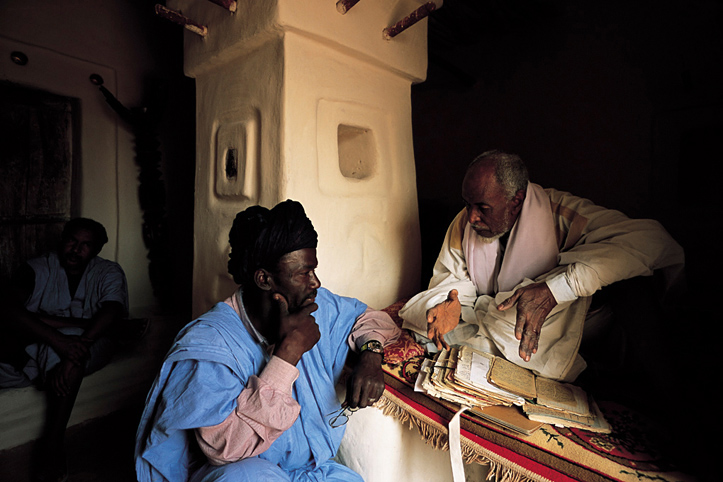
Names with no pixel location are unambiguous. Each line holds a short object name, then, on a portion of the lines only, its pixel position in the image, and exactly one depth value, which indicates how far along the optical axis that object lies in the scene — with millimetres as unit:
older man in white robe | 1665
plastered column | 2324
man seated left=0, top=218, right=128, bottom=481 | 2477
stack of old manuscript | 1497
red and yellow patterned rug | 1278
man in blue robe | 1214
